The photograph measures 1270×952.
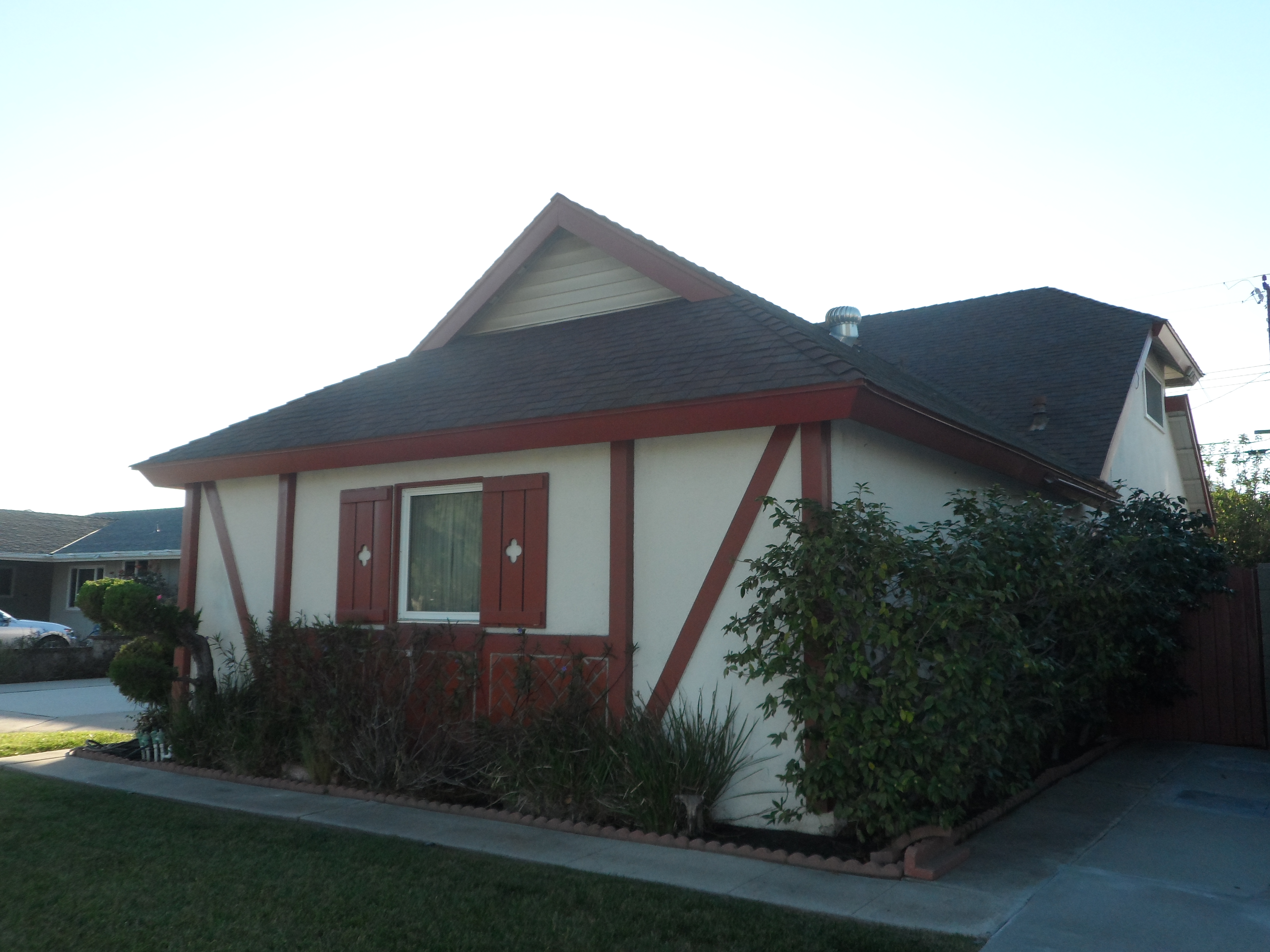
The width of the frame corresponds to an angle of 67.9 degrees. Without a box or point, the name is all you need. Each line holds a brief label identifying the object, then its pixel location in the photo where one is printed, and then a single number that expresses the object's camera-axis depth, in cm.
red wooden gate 990
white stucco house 687
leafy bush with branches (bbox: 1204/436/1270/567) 1848
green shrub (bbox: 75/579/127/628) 925
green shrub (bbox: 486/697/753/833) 644
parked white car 2064
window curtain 848
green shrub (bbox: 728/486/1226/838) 547
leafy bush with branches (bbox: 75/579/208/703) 898
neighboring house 2753
